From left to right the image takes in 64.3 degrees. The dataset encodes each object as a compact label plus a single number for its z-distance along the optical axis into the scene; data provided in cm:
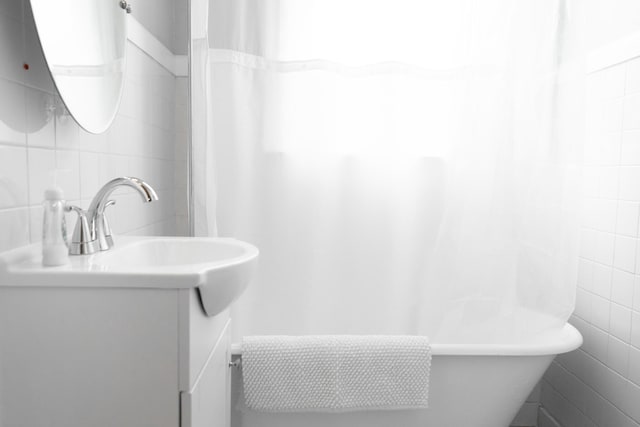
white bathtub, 167
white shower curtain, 182
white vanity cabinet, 97
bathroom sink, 96
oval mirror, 111
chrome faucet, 116
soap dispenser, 100
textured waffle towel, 158
